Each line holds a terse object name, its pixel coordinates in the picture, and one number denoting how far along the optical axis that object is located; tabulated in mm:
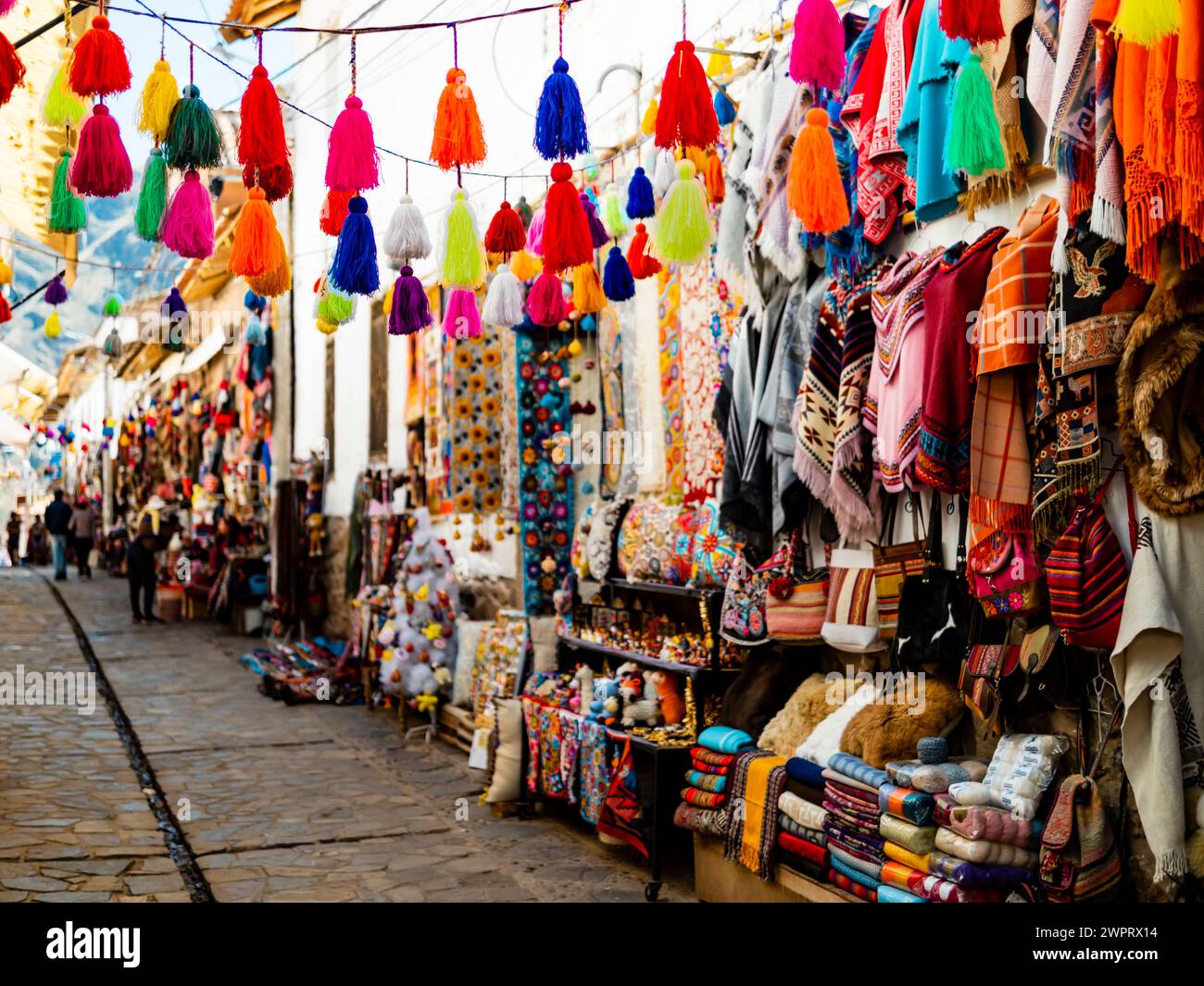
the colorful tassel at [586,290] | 5531
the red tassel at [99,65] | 3555
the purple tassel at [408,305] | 4723
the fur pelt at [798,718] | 4617
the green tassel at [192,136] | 3803
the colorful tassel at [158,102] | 3781
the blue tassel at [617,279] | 5238
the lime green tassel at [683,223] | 4430
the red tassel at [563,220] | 4164
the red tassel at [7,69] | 3342
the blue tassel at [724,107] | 5160
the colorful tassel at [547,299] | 5297
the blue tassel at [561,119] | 4008
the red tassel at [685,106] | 3715
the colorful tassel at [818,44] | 3857
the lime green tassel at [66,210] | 4629
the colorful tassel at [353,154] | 3961
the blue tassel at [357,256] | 4117
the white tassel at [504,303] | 5617
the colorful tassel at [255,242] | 4117
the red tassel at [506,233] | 4625
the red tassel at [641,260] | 5371
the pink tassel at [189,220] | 3922
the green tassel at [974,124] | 3492
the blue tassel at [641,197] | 5023
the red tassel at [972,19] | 3041
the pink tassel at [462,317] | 5734
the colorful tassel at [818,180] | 4047
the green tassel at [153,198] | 4047
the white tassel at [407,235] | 4469
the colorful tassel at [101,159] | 3703
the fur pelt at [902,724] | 3979
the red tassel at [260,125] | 3738
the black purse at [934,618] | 3877
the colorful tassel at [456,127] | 4047
